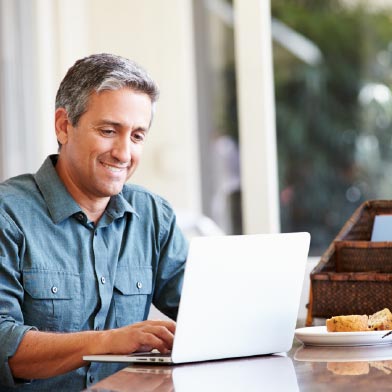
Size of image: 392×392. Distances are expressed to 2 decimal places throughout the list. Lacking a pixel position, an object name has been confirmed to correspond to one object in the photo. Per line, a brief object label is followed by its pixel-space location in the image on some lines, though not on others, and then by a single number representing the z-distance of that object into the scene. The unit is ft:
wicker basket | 11.05
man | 10.94
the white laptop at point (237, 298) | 9.31
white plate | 9.91
